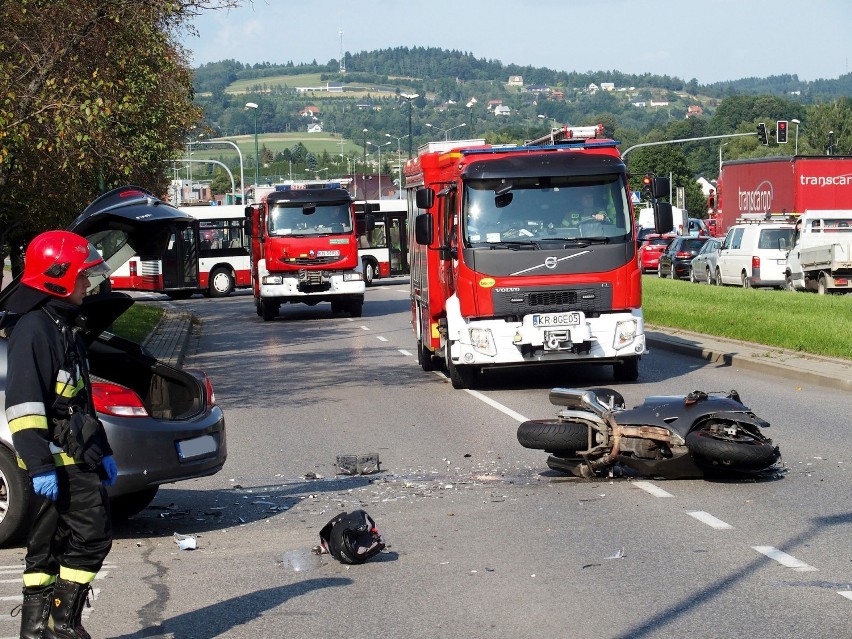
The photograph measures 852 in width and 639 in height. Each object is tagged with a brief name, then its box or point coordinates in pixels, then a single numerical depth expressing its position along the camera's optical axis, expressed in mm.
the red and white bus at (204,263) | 51656
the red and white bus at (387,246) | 51250
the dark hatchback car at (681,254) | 49156
